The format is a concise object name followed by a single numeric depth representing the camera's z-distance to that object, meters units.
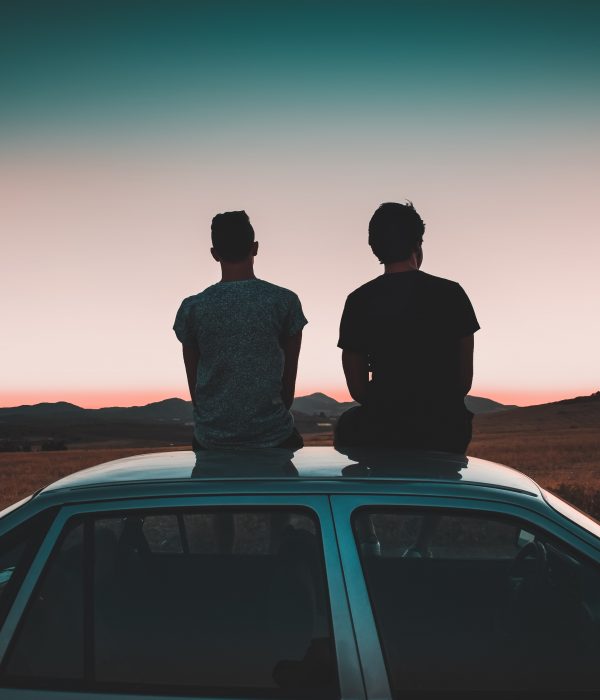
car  2.18
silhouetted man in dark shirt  3.76
